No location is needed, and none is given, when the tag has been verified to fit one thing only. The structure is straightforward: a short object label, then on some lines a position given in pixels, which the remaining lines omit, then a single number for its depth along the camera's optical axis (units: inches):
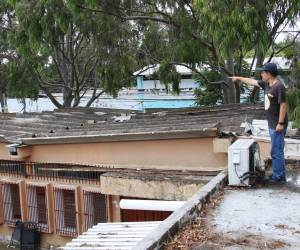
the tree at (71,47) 556.7
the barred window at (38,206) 486.0
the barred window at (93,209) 444.5
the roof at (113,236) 214.5
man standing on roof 267.1
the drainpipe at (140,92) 1010.0
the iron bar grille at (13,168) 481.1
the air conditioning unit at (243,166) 268.5
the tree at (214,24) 363.3
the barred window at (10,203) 512.1
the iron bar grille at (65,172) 425.7
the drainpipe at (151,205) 274.1
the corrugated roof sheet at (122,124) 368.2
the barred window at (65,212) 465.4
